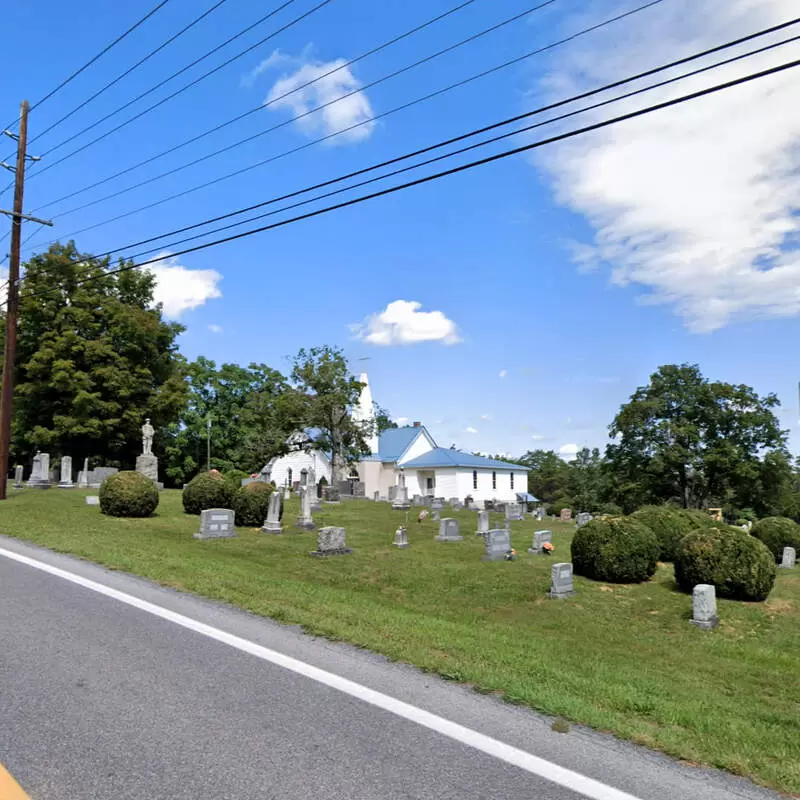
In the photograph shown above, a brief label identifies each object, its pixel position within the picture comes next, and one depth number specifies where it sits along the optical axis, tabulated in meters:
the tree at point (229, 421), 50.56
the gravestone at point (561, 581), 13.10
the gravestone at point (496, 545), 16.86
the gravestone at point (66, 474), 32.50
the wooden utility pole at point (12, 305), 21.89
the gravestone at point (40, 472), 31.84
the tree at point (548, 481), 94.81
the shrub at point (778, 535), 20.70
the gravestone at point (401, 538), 18.75
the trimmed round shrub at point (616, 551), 14.62
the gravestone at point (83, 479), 33.19
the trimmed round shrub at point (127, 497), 20.44
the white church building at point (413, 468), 53.03
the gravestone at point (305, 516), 20.82
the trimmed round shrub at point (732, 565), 13.35
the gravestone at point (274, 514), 19.42
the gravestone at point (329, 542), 15.91
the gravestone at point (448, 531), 20.89
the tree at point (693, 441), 44.31
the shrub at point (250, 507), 20.41
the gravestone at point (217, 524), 17.41
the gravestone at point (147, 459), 33.47
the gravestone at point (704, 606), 11.51
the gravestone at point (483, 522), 23.09
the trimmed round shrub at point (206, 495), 22.34
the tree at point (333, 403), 48.34
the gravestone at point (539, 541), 19.10
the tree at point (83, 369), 38.47
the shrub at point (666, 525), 17.31
